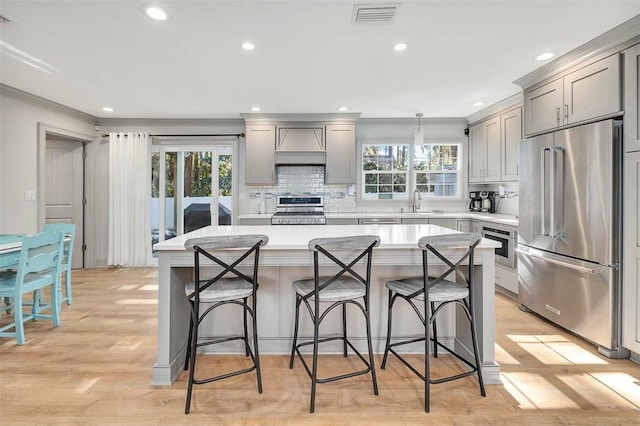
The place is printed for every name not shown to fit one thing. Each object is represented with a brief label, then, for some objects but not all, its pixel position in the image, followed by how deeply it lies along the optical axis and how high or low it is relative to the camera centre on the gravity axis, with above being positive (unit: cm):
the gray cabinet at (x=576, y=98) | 244 +97
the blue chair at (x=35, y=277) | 258 -59
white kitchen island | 203 -61
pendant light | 443 +99
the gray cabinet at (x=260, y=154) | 494 +87
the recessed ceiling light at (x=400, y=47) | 263 +137
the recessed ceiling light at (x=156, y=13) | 215 +137
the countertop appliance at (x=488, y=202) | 493 +11
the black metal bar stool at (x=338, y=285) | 179 -47
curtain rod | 521 +125
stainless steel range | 495 +6
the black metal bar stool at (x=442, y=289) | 183 -49
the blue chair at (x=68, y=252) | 338 -46
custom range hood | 492 +108
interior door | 510 +40
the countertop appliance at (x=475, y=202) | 512 +12
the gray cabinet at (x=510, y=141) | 402 +89
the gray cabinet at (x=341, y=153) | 495 +88
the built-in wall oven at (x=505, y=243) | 366 -40
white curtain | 520 +22
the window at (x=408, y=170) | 536 +66
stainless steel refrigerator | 238 -17
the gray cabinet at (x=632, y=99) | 225 +79
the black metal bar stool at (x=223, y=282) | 178 -45
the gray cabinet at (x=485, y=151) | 448 +87
